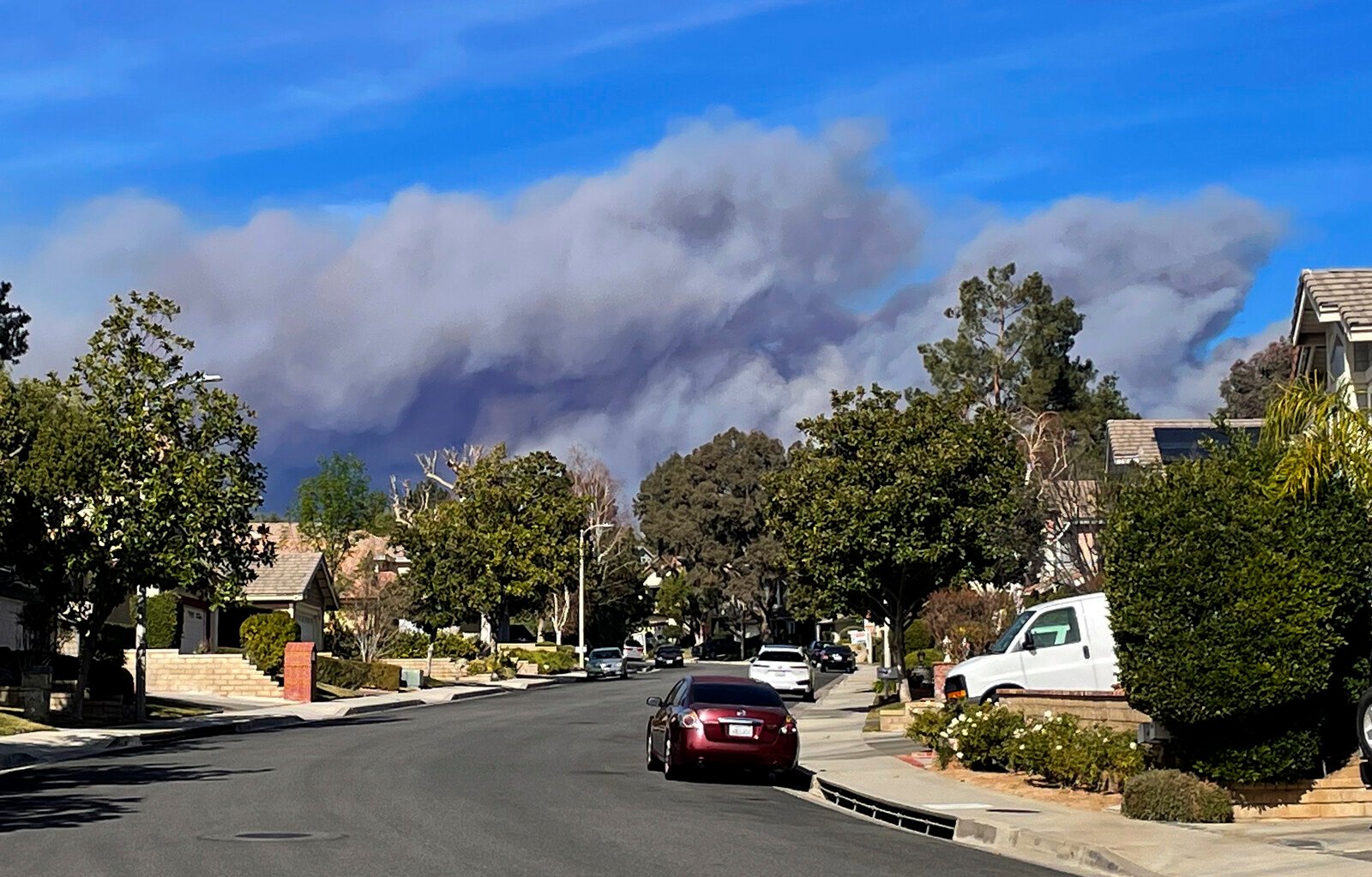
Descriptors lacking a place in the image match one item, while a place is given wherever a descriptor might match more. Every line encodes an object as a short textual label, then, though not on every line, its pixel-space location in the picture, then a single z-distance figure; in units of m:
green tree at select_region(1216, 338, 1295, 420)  91.44
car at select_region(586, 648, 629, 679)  71.56
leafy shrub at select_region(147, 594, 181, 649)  57.66
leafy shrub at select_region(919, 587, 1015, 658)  49.98
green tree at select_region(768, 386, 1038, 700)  36.97
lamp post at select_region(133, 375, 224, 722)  34.41
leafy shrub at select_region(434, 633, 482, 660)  67.69
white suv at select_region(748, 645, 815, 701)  48.75
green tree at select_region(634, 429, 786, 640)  109.00
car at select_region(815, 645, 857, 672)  79.00
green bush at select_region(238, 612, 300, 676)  48.25
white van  24.73
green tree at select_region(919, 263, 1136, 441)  92.00
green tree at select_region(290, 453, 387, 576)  111.00
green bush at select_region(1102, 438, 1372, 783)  15.72
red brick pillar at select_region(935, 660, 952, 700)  34.68
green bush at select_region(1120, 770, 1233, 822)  15.93
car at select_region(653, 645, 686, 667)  89.75
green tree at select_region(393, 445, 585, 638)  67.62
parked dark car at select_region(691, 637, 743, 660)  111.31
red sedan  21.33
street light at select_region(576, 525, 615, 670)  78.31
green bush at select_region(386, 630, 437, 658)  68.25
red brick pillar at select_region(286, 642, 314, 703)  45.81
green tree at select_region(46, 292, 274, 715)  33.31
